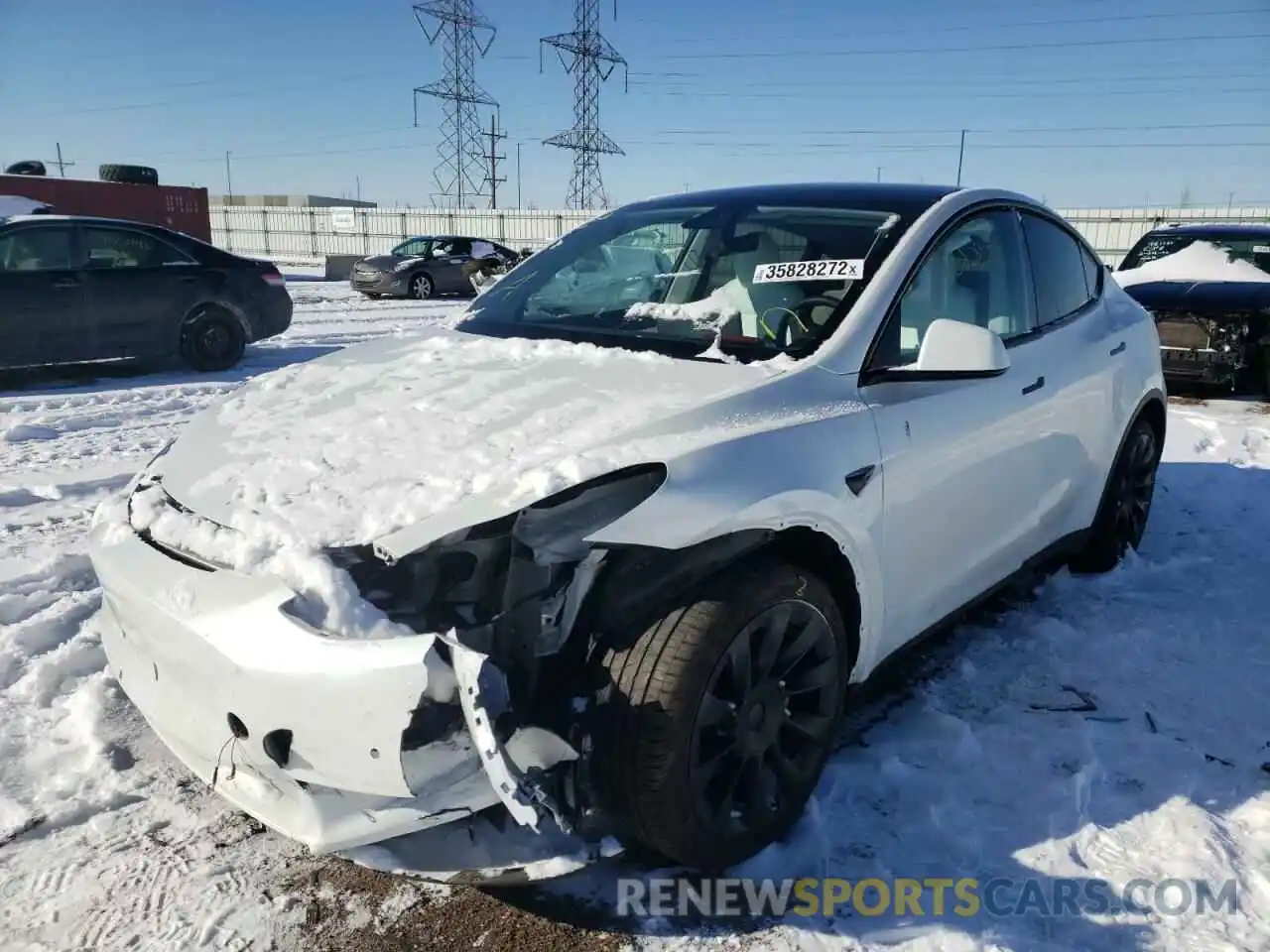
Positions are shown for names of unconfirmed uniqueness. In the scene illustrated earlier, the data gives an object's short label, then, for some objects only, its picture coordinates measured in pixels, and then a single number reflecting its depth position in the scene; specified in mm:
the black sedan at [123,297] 8266
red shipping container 22406
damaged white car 1921
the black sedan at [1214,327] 8031
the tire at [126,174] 24281
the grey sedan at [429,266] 18938
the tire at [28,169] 22016
